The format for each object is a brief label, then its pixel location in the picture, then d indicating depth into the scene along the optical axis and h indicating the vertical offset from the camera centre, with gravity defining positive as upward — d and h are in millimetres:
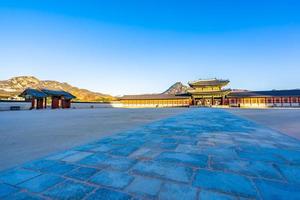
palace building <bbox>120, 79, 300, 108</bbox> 28320 +533
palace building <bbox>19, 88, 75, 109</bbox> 20791 +1010
